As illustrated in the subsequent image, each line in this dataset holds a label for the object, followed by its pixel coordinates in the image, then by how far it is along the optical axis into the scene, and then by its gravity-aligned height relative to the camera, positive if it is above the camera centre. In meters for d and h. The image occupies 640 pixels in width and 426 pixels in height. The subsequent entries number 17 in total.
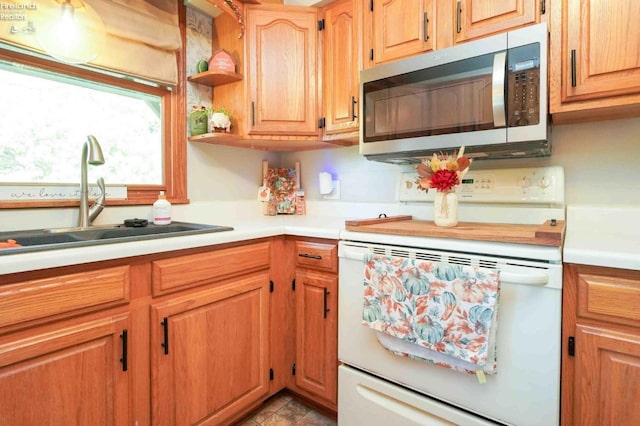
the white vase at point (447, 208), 1.33 -0.02
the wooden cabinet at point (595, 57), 1.08 +0.48
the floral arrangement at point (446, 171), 1.28 +0.12
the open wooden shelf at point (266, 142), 1.78 +0.35
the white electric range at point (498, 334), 0.98 -0.42
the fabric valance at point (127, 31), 1.25 +0.74
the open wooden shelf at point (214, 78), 1.74 +0.67
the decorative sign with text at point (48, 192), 1.28 +0.05
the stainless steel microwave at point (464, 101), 1.18 +0.40
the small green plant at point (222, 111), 1.81 +0.50
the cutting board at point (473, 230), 0.99 -0.10
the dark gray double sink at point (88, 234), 1.04 -0.12
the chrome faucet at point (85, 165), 1.37 +0.16
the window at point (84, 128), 1.32 +0.35
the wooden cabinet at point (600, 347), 0.89 -0.40
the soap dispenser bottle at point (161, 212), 1.62 -0.04
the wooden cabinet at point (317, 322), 1.49 -0.55
